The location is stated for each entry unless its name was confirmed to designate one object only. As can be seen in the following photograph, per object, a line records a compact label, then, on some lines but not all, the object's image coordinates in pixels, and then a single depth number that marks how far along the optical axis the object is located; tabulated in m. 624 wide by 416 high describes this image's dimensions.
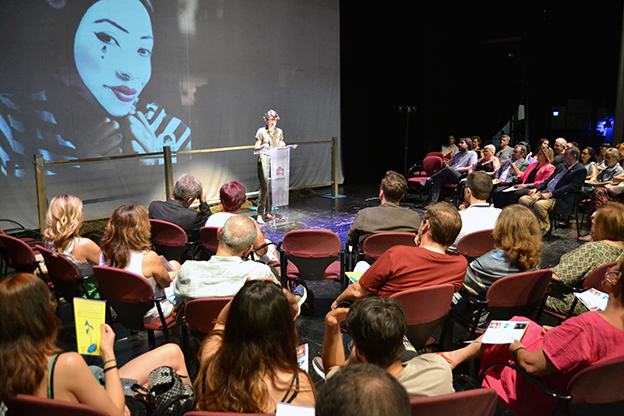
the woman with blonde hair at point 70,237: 3.34
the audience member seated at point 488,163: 8.41
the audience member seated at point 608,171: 6.54
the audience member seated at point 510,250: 2.77
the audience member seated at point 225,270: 2.55
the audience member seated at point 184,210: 4.30
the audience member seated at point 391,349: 1.62
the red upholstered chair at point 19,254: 3.59
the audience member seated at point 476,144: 9.18
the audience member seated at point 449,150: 9.99
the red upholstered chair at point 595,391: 1.74
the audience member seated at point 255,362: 1.55
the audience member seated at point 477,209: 3.87
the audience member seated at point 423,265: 2.48
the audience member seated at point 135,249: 2.95
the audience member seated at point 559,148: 7.51
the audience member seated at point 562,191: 6.12
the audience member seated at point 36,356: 1.62
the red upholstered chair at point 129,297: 2.73
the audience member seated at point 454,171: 8.35
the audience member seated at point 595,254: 2.89
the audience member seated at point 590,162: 6.87
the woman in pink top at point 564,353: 1.81
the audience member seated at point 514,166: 7.73
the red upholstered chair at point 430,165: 9.03
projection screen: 6.37
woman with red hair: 4.08
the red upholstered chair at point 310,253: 3.74
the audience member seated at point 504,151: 9.13
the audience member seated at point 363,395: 1.14
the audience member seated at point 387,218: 3.77
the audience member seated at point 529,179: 6.89
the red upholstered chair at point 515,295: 2.61
